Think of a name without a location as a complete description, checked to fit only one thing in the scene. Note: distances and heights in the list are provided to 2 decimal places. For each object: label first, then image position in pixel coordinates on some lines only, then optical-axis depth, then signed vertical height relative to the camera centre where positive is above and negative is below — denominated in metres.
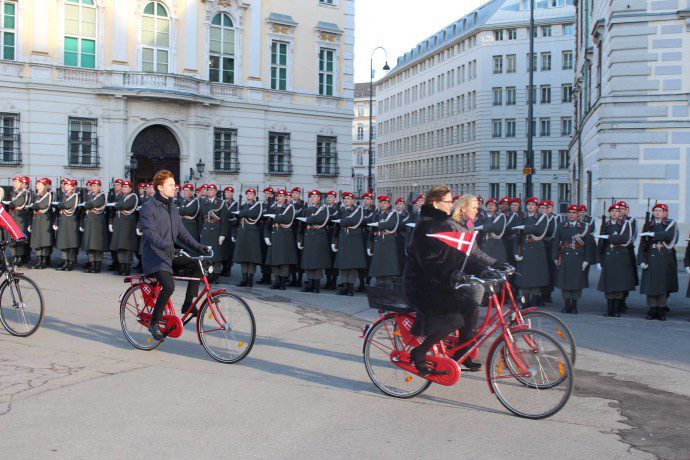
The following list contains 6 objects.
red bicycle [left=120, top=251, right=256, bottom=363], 8.49 -1.21
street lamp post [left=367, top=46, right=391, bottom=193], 44.25 +7.65
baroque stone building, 29.98 +4.54
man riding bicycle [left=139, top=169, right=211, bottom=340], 8.82 -0.42
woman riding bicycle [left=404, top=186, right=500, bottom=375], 7.10 -0.63
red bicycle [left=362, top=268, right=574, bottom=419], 6.66 -1.28
